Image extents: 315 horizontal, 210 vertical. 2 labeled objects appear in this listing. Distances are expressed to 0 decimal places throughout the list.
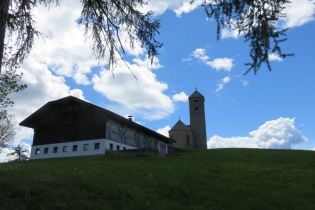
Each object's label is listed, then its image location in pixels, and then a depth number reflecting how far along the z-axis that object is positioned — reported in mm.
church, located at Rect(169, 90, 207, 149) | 69812
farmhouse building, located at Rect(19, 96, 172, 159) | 29750
